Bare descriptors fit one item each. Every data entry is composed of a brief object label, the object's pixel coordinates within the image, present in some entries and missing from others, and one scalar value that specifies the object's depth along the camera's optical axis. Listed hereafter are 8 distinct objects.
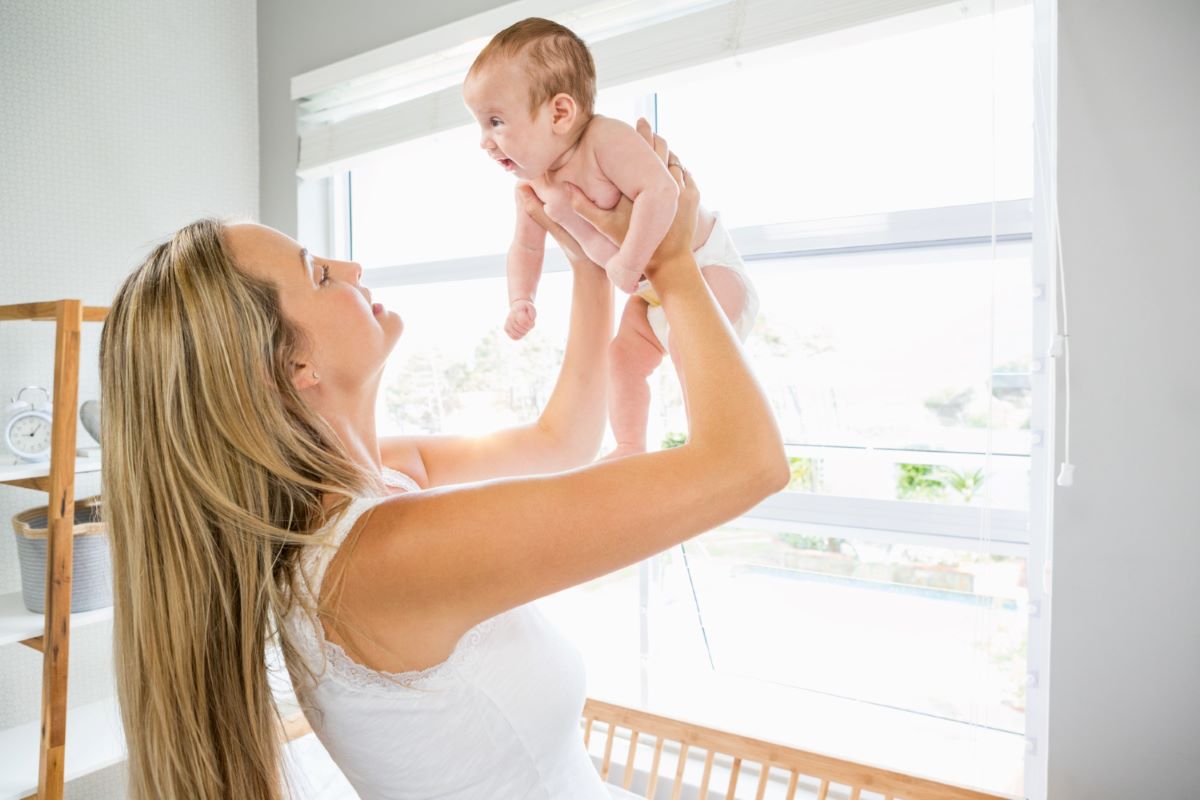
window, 1.63
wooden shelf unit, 1.78
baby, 0.97
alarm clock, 2.06
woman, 0.73
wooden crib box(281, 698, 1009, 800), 1.41
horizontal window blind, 1.67
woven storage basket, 1.93
